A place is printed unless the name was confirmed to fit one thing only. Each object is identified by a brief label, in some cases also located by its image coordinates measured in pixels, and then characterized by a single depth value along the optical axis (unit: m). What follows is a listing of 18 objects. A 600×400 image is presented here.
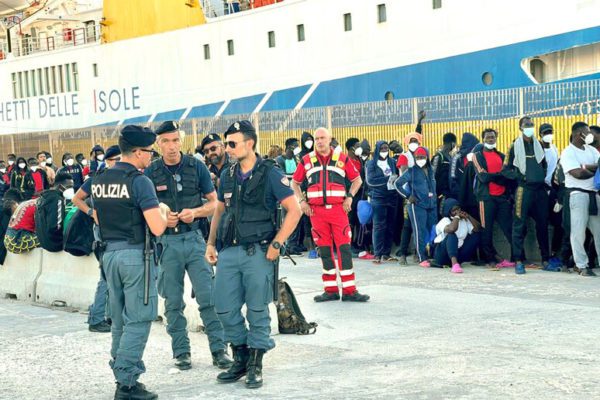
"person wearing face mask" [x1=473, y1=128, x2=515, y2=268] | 12.29
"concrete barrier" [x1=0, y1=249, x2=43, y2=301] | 11.36
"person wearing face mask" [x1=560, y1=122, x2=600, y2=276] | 11.31
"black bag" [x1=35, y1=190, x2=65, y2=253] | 10.06
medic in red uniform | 9.97
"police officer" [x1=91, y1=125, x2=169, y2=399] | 6.20
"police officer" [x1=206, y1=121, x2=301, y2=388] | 6.61
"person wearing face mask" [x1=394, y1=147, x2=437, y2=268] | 12.78
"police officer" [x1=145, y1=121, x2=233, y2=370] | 7.22
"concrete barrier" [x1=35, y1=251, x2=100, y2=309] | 10.48
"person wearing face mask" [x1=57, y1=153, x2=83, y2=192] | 20.88
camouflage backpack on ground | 8.24
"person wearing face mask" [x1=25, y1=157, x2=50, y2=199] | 20.89
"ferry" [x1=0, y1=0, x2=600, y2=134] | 21.48
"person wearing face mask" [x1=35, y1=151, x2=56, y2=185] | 21.16
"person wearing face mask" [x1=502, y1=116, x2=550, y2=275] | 11.92
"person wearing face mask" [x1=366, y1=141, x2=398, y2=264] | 13.66
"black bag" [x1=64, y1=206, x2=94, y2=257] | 9.82
